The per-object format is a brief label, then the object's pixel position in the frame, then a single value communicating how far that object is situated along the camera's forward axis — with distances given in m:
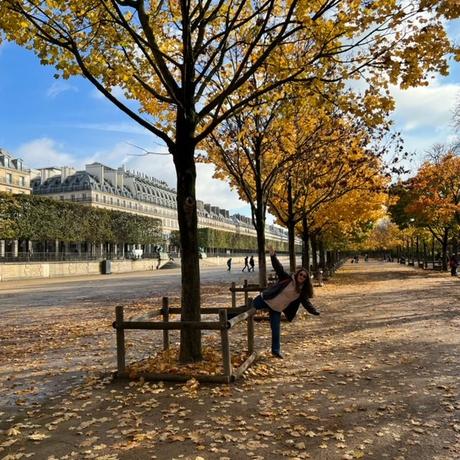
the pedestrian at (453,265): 34.16
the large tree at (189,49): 7.49
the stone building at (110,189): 110.06
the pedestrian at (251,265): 55.03
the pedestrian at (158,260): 73.69
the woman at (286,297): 7.93
